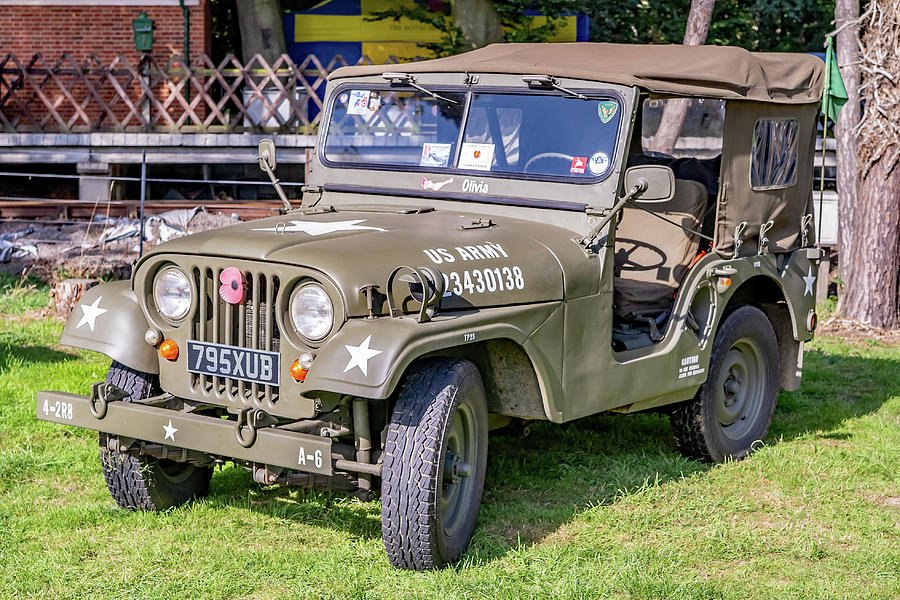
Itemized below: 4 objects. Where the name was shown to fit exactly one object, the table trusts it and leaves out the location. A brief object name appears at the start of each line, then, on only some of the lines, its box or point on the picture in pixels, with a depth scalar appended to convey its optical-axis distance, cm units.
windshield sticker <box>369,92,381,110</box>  611
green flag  959
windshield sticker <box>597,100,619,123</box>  559
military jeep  451
